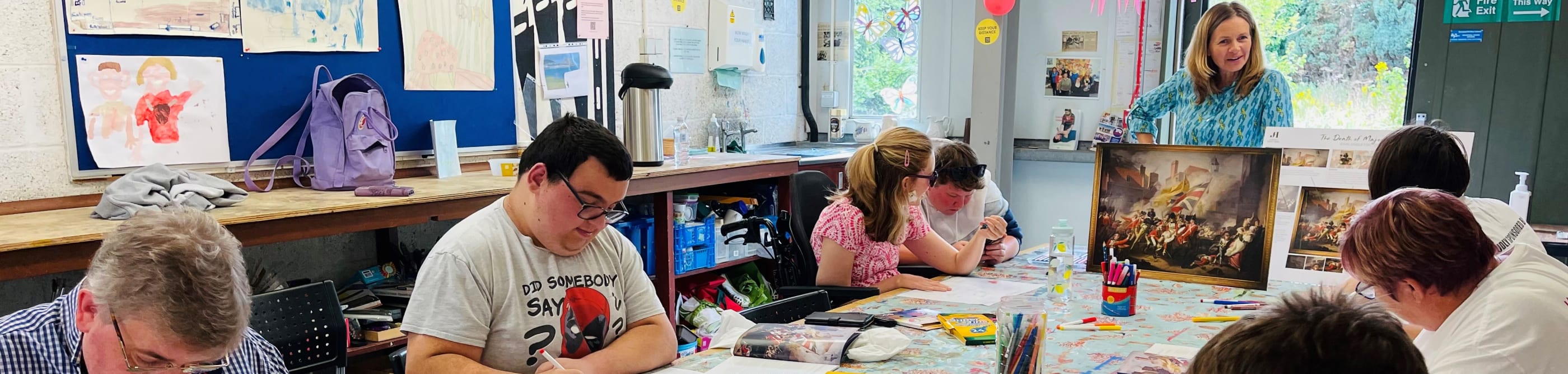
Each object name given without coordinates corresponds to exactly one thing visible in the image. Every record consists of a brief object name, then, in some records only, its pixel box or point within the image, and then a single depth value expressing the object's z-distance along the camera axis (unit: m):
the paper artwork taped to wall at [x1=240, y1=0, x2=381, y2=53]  3.10
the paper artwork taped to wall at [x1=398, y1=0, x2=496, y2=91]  3.59
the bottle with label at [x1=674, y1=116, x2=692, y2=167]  4.16
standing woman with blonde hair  3.28
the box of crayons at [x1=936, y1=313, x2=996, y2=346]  2.11
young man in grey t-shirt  1.81
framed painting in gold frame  2.72
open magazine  1.95
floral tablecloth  1.95
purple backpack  3.07
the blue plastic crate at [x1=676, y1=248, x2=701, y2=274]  4.24
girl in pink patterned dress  2.89
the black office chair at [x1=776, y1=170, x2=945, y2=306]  3.24
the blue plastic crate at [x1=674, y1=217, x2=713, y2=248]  4.23
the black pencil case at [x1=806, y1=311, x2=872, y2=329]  2.19
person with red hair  1.52
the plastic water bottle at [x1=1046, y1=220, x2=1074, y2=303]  2.55
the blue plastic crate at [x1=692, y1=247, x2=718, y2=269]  4.39
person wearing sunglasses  3.17
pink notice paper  4.28
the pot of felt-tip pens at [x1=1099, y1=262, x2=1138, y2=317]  2.38
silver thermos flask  3.96
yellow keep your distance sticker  4.17
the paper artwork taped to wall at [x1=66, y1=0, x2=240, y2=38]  2.73
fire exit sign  3.83
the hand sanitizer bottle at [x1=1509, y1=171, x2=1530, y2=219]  3.77
